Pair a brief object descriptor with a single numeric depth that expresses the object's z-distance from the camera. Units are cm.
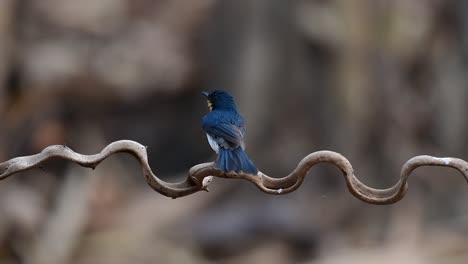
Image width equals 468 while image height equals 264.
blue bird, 714
